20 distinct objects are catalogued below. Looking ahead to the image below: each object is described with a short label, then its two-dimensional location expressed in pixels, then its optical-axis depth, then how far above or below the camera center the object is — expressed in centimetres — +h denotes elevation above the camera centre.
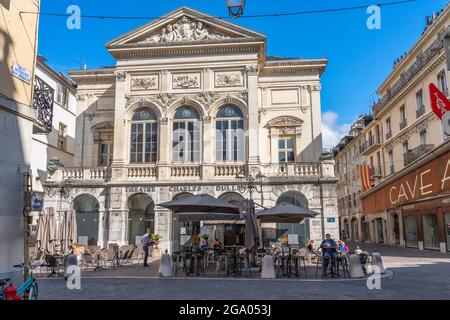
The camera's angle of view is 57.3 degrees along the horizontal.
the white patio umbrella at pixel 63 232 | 1778 -15
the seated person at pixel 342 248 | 1492 -82
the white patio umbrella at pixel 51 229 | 1644 +0
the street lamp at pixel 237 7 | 864 +460
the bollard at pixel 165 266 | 1362 -125
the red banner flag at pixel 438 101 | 999 +304
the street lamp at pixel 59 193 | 2144 +208
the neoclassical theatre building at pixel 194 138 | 2270 +531
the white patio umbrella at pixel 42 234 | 1636 -19
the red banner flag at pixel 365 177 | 3117 +375
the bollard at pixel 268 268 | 1309 -129
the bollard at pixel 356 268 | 1310 -132
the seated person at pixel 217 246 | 1651 -78
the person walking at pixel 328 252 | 1342 -84
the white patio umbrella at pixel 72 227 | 1741 +8
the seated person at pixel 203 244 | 1668 -72
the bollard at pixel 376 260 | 1308 -108
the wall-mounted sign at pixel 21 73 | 928 +357
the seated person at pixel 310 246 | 1758 -86
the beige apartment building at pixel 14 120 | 852 +236
